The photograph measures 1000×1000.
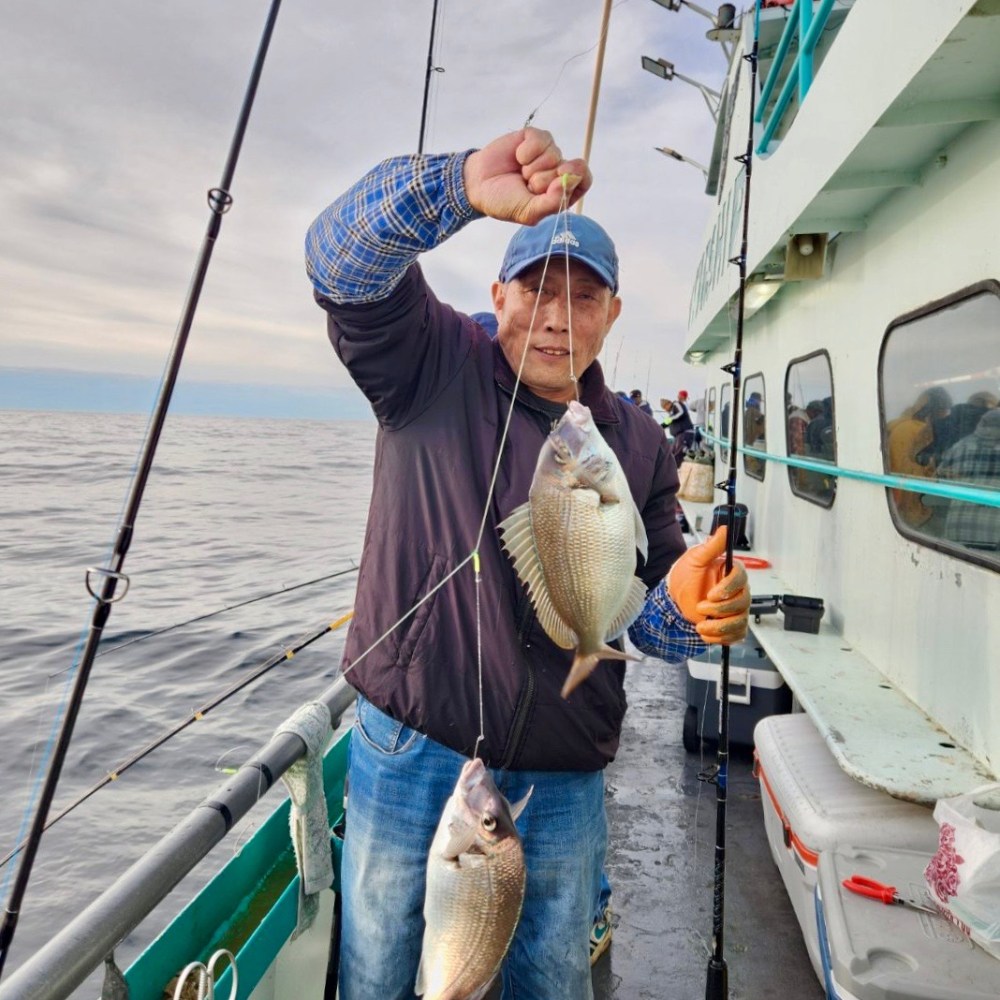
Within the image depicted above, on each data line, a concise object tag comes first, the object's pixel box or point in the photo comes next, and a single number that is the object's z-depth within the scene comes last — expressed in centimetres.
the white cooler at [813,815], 296
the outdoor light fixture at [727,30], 1010
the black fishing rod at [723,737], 268
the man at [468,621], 208
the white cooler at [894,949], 211
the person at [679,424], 1710
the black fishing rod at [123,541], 174
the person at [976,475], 308
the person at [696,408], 1752
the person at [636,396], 1753
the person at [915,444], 363
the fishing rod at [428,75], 379
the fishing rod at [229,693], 263
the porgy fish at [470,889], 177
